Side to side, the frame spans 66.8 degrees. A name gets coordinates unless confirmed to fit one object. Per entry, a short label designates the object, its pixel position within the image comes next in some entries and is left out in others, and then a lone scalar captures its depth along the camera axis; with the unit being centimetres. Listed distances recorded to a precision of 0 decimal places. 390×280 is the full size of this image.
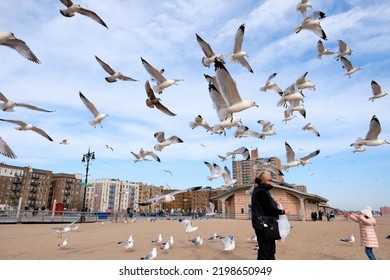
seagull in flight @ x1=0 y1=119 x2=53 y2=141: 954
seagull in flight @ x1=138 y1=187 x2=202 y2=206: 693
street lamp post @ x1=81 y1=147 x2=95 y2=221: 2968
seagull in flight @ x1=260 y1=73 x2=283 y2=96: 1195
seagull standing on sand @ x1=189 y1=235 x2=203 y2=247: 947
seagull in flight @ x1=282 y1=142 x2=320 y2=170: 1247
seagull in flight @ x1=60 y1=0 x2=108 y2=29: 824
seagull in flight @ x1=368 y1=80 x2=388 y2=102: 1090
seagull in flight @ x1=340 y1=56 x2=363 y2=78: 1200
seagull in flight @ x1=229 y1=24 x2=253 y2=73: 1002
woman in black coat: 460
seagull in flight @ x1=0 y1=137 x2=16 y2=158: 736
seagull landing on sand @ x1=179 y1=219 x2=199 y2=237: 1064
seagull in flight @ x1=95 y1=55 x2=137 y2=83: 1005
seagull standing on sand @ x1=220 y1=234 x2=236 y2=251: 818
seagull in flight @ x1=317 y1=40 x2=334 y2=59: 1181
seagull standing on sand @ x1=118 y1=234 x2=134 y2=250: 876
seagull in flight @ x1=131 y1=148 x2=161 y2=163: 1251
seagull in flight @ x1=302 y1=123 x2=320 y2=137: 1266
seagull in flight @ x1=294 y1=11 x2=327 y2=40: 992
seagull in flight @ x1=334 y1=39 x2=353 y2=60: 1145
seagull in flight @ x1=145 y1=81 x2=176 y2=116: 980
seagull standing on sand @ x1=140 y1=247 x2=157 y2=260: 706
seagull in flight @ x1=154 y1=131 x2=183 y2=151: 1175
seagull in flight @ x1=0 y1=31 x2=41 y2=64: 752
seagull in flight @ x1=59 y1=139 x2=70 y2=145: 1452
